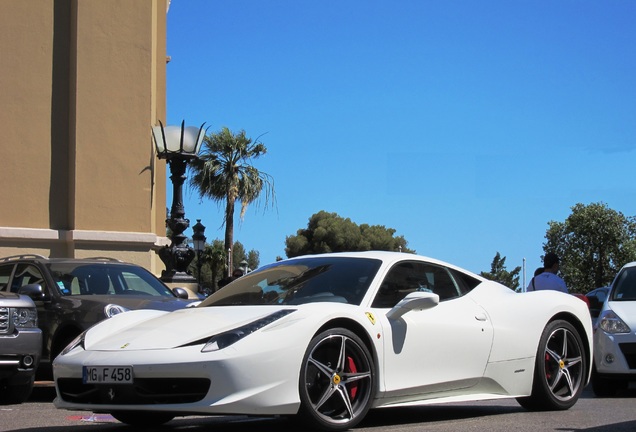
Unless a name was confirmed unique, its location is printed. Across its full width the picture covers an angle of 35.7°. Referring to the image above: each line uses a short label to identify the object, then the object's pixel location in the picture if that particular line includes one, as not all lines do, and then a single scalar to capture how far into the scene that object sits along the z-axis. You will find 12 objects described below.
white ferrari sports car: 5.95
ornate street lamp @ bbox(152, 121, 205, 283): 15.70
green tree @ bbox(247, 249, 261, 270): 92.12
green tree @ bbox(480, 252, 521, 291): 116.16
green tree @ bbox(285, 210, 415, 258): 79.25
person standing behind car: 11.72
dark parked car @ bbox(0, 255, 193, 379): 10.39
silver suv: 9.34
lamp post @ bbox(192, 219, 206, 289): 24.85
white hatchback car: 10.84
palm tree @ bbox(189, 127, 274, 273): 51.09
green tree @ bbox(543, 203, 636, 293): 80.44
